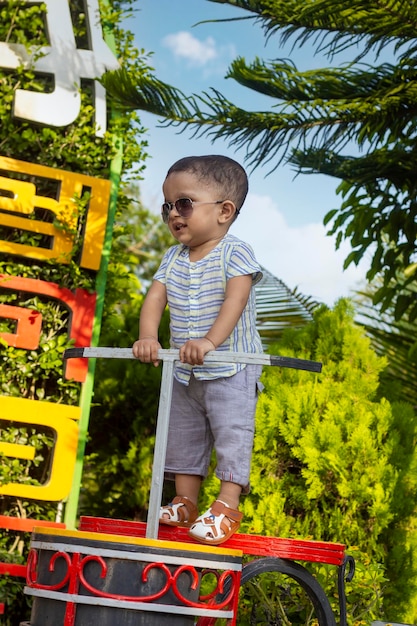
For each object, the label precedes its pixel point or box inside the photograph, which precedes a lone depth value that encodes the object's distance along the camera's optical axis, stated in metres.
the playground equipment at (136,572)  2.12
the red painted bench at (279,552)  2.55
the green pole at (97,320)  4.57
